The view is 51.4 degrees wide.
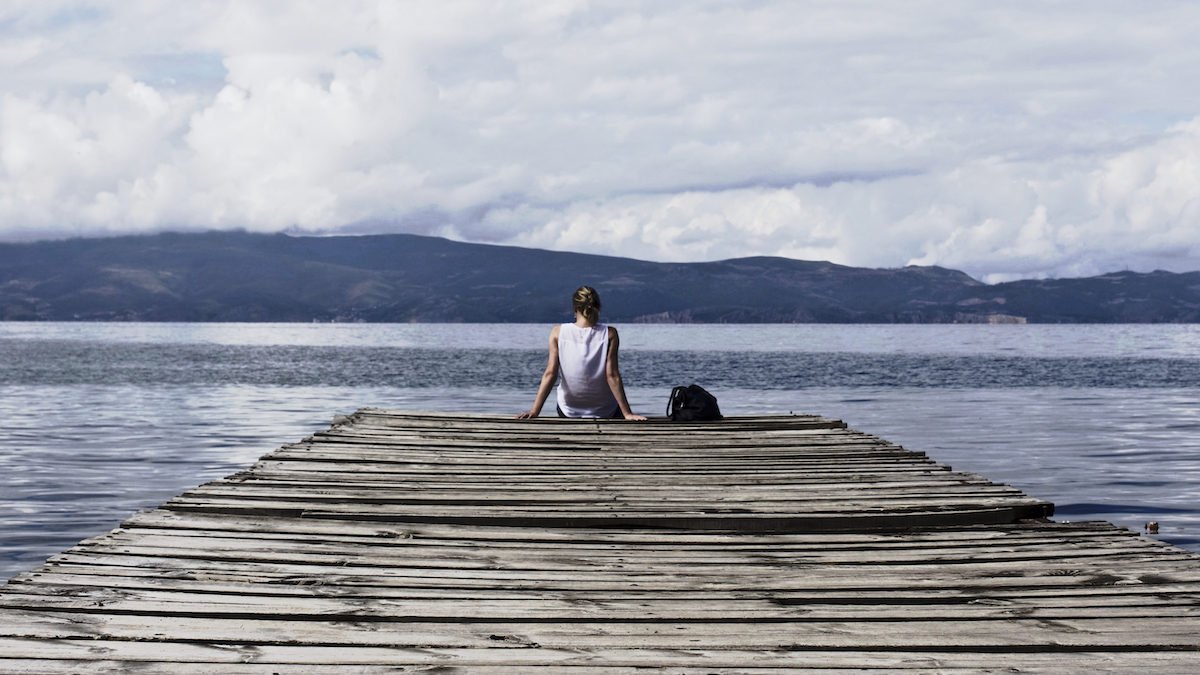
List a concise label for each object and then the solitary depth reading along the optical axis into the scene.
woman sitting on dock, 14.05
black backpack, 15.19
